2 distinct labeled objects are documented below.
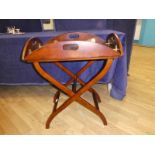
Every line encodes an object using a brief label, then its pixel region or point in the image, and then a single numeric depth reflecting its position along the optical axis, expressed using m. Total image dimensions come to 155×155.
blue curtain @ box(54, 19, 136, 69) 1.75
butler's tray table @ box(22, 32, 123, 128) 0.80
